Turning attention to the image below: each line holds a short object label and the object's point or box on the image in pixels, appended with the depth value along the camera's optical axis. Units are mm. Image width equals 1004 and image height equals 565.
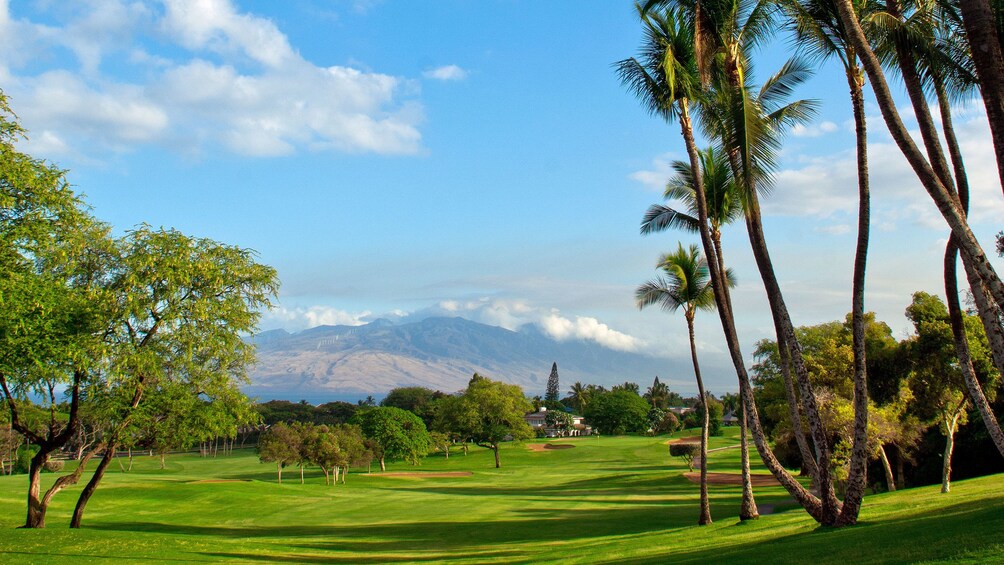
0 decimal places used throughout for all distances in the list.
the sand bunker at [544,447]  121088
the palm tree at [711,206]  25969
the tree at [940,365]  30859
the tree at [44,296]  20234
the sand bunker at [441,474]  87688
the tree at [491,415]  101375
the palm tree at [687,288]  31000
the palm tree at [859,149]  16250
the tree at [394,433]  93875
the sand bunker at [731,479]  55869
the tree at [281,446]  76688
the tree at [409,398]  177625
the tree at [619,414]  154500
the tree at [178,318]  26422
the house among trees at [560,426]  175250
